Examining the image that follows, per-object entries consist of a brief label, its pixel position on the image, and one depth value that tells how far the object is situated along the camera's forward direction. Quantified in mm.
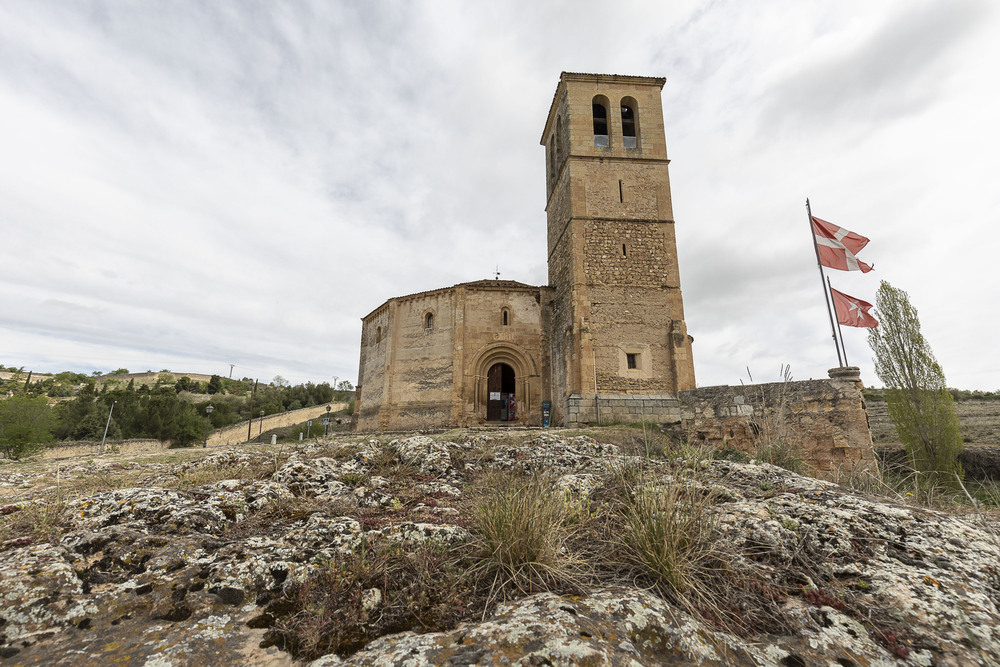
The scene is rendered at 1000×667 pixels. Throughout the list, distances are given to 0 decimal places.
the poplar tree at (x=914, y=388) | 18516
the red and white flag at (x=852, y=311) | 12086
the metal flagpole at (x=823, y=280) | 11351
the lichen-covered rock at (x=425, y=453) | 5270
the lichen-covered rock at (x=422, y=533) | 2881
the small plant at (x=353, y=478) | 4562
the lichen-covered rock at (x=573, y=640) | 1791
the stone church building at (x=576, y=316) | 15117
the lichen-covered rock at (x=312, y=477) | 4171
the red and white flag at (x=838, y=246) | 12320
